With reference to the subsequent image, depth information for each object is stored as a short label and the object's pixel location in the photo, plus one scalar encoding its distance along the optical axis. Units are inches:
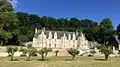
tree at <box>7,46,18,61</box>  731.7
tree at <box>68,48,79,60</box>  759.1
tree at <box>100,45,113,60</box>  760.4
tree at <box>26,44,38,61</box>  732.8
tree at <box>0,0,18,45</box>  885.9
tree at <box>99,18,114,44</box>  1540.0
